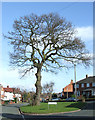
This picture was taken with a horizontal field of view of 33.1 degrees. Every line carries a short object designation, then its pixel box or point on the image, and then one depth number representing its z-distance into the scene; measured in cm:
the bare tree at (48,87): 6909
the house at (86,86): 5399
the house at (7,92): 7607
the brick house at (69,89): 7909
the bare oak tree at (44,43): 2478
